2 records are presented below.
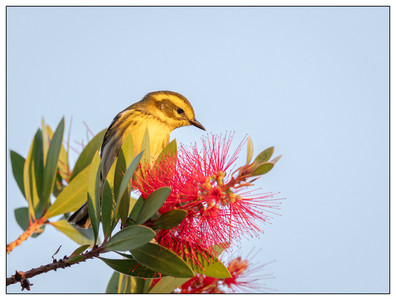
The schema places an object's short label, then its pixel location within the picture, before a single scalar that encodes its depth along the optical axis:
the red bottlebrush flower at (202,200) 4.42
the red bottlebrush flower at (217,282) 6.02
